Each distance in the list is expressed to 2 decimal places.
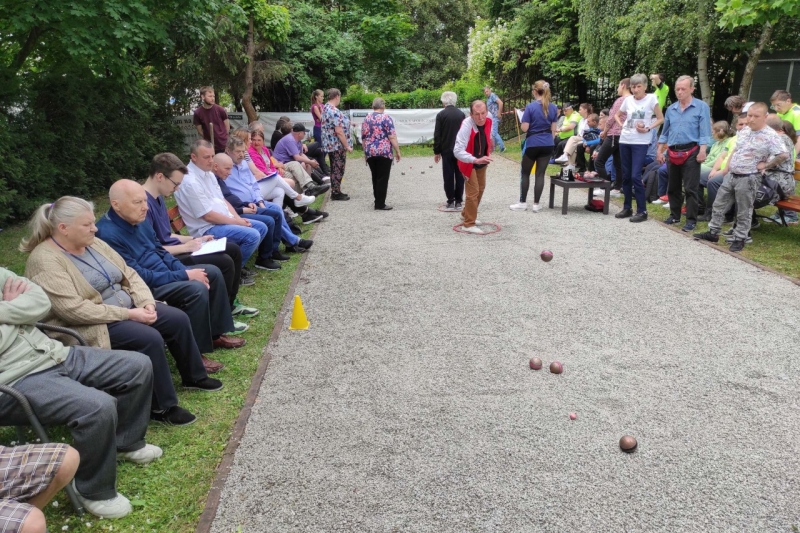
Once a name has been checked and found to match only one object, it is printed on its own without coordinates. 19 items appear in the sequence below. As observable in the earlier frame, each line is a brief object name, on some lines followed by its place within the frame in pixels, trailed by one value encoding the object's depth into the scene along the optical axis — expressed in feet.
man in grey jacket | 9.42
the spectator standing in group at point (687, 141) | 26.23
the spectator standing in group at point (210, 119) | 39.40
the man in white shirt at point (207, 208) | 19.31
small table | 30.76
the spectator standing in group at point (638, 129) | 29.17
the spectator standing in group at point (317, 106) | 41.48
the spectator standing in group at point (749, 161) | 23.36
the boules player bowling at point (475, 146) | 26.78
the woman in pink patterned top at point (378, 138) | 33.76
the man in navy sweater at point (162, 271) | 13.55
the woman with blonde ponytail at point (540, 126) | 31.07
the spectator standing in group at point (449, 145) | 32.94
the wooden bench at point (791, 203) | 24.80
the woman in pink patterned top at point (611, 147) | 35.07
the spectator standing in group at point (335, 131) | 36.06
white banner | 72.33
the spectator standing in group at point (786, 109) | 27.30
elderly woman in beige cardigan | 11.06
